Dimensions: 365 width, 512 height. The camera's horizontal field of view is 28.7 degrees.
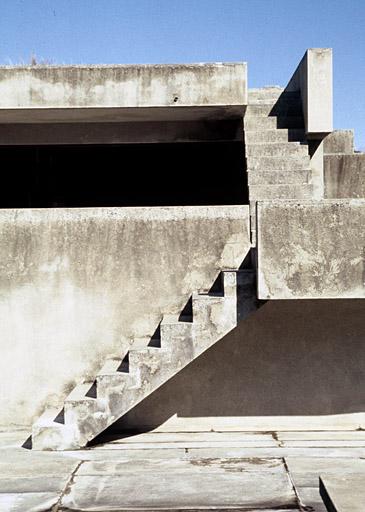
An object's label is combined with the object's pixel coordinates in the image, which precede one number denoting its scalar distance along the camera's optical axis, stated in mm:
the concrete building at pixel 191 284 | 7113
